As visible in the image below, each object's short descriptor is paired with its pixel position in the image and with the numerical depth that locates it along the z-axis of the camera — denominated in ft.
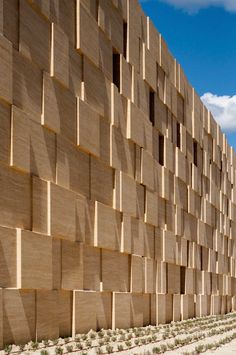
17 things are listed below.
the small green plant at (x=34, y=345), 32.66
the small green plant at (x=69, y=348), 32.24
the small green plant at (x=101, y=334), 40.76
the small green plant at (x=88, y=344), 34.91
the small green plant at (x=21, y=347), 31.47
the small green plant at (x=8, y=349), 30.32
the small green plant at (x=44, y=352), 29.22
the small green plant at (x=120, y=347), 34.14
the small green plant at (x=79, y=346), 33.71
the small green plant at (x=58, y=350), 30.60
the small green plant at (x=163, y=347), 35.27
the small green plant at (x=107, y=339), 38.09
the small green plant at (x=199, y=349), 36.08
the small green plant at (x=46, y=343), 33.91
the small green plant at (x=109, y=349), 32.93
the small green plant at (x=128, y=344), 36.45
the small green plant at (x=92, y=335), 40.06
